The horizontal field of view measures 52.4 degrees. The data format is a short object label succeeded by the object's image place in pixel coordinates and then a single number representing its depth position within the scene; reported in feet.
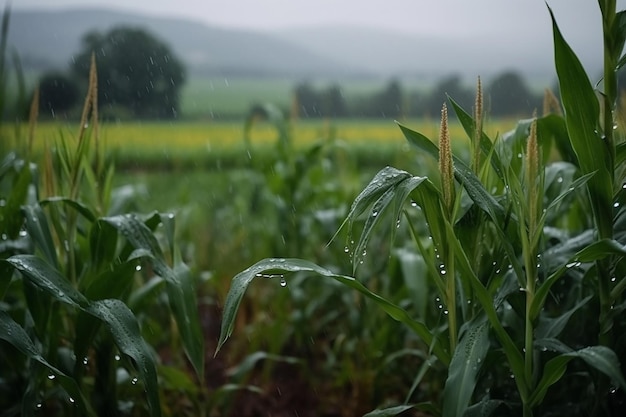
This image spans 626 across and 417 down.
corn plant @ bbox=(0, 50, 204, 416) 3.03
